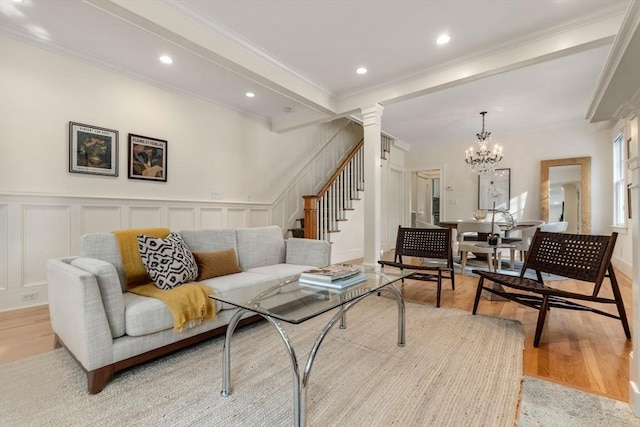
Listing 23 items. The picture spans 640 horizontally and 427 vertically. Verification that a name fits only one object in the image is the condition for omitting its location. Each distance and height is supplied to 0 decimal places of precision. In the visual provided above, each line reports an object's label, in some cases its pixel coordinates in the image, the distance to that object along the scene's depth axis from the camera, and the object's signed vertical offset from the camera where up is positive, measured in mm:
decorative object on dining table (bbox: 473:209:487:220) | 5044 -37
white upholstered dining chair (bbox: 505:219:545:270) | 4305 -433
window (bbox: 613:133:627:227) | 4652 +513
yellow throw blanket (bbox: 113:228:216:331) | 1789 -533
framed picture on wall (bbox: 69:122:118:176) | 3139 +665
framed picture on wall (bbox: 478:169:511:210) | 6113 +491
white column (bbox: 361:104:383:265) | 3926 +395
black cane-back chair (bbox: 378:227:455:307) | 3293 -400
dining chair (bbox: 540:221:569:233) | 3971 -201
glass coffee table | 1194 -480
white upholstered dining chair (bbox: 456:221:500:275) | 4062 -282
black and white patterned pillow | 1993 -368
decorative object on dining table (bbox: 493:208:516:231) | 4504 -173
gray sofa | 1503 -602
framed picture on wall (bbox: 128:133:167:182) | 3594 +653
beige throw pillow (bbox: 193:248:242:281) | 2338 -446
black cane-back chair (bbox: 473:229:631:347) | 2062 -443
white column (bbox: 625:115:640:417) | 1344 -341
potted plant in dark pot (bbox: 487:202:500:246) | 3580 -344
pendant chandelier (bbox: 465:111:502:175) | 5027 +956
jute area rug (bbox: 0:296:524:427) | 1334 -938
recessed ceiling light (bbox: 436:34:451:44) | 2789 +1672
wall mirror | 5258 +387
